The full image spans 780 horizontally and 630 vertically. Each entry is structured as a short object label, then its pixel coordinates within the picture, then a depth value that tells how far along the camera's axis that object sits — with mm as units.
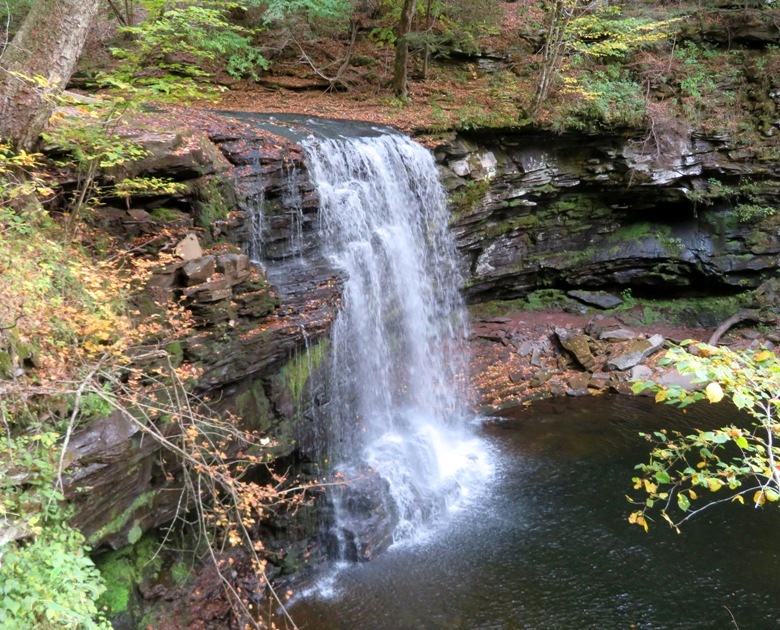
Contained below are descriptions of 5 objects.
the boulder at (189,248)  7145
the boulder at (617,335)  13859
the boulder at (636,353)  13062
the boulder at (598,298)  15211
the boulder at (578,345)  13305
